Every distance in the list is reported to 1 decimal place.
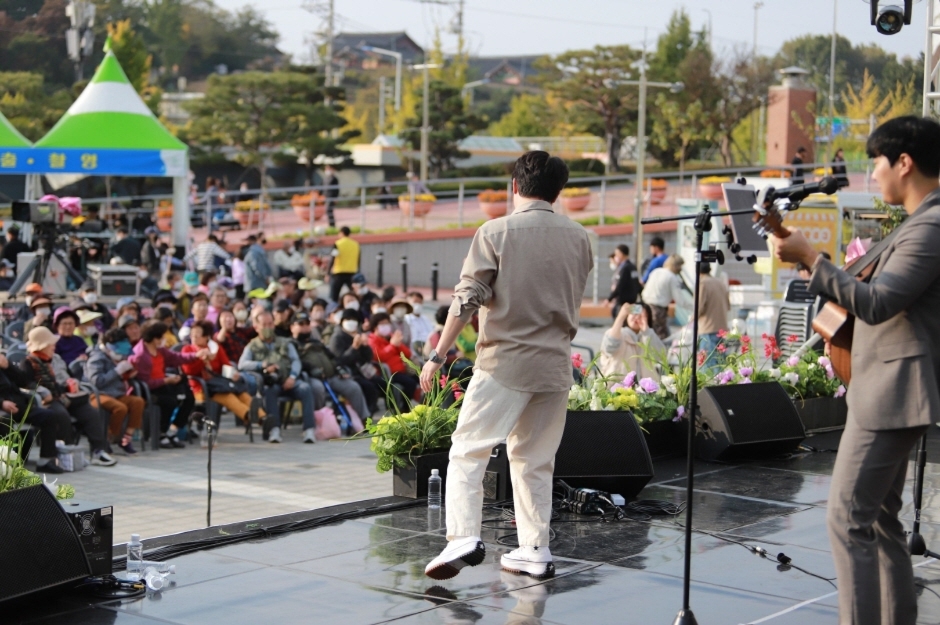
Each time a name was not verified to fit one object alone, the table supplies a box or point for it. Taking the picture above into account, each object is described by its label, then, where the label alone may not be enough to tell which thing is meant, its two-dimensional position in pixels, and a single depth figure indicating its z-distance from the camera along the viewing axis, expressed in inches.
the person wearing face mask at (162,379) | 426.6
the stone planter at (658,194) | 1281.4
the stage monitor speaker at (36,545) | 174.1
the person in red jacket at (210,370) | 450.9
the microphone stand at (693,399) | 166.0
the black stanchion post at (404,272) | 995.9
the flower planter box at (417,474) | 254.5
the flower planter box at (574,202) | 1240.8
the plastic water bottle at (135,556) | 196.2
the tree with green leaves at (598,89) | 1787.6
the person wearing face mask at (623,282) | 682.8
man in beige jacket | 191.9
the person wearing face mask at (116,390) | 411.2
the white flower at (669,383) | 311.3
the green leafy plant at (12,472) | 187.6
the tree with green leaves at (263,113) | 1600.6
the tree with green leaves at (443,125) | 1764.3
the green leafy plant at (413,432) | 256.5
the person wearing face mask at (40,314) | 433.8
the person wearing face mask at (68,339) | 428.1
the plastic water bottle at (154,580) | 189.9
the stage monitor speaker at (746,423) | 297.6
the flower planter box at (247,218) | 1212.5
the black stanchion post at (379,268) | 1036.6
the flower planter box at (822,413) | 344.2
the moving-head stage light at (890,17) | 324.2
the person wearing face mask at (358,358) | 498.9
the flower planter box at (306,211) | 1201.4
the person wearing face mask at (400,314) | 554.3
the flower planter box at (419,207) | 1190.3
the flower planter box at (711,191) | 1200.2
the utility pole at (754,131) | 1851.6
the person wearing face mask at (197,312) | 489.4
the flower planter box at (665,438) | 301.0
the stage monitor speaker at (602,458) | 250.7
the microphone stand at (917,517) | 209.6
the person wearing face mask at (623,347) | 393.1
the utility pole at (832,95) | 1362.0
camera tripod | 586.6
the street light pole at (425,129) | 1642.5
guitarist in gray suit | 139.0
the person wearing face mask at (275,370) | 463.2
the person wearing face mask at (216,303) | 532.4
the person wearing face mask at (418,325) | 561.3
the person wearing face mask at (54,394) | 383.6
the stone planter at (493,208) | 1179.3
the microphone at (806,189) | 149.9
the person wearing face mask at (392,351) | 509.0
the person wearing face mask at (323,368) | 483.5
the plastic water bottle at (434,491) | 248.5
